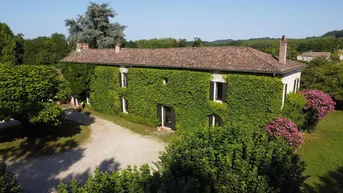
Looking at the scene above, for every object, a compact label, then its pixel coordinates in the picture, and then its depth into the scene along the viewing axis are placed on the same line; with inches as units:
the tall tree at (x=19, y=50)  2247.3
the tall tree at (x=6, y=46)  2020.2
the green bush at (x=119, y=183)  247.0
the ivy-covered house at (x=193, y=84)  646.5
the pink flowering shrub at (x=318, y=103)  735.7
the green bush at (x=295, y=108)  666.0
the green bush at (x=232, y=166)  286.2
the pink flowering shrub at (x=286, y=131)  589.5
